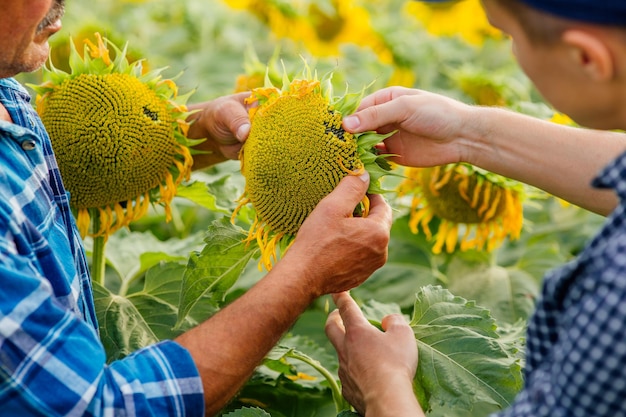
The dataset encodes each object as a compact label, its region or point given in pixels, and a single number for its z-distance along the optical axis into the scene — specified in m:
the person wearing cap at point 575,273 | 1.52
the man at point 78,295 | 1.68
